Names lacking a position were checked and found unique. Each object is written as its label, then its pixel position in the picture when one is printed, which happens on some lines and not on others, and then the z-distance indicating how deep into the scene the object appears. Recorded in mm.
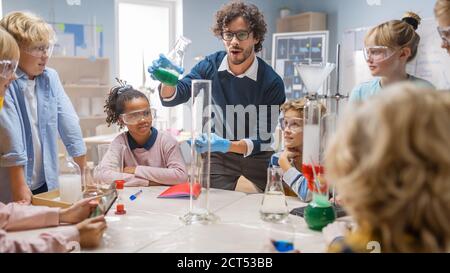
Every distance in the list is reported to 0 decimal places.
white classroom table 1275
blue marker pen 1841
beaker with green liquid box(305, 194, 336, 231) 1411
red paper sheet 1893
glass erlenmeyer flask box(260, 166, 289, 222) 1525
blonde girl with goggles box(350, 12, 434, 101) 2141
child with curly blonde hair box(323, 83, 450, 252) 663
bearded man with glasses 2396
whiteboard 3619
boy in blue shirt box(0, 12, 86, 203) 1754
